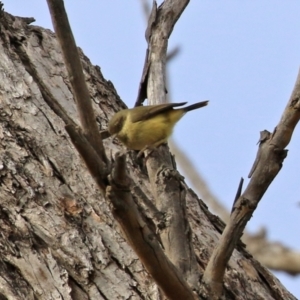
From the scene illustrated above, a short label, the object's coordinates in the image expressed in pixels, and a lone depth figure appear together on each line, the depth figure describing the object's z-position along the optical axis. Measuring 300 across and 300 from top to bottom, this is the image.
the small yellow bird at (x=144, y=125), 6.92
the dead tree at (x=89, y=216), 4.76
